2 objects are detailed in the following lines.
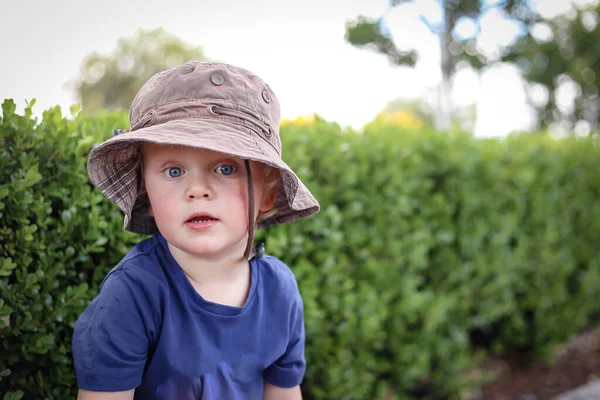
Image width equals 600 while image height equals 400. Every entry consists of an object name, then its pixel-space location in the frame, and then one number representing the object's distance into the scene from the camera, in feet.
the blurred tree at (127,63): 107.76
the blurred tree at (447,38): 50.31
